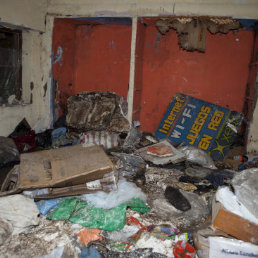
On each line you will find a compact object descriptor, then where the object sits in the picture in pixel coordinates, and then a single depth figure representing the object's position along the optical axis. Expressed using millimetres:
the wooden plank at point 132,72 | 4078
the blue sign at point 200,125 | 4242
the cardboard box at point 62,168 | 2363
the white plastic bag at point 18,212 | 2096
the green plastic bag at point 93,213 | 2176
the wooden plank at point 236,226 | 1861
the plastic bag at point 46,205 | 2369
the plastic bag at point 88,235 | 2051
